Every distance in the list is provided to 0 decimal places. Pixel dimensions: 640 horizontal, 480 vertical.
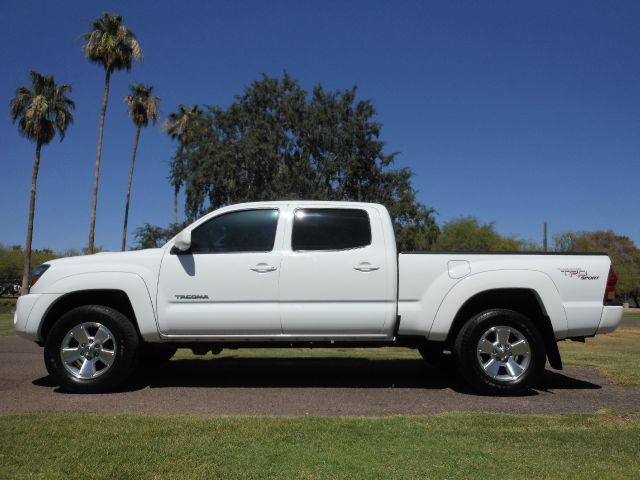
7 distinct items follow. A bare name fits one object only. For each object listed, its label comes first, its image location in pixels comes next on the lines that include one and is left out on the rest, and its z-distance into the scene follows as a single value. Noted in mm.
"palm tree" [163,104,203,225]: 43688
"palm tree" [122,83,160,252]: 38250
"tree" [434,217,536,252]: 58906
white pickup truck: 6039
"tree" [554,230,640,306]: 70750
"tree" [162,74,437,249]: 30328
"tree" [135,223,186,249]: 33656
